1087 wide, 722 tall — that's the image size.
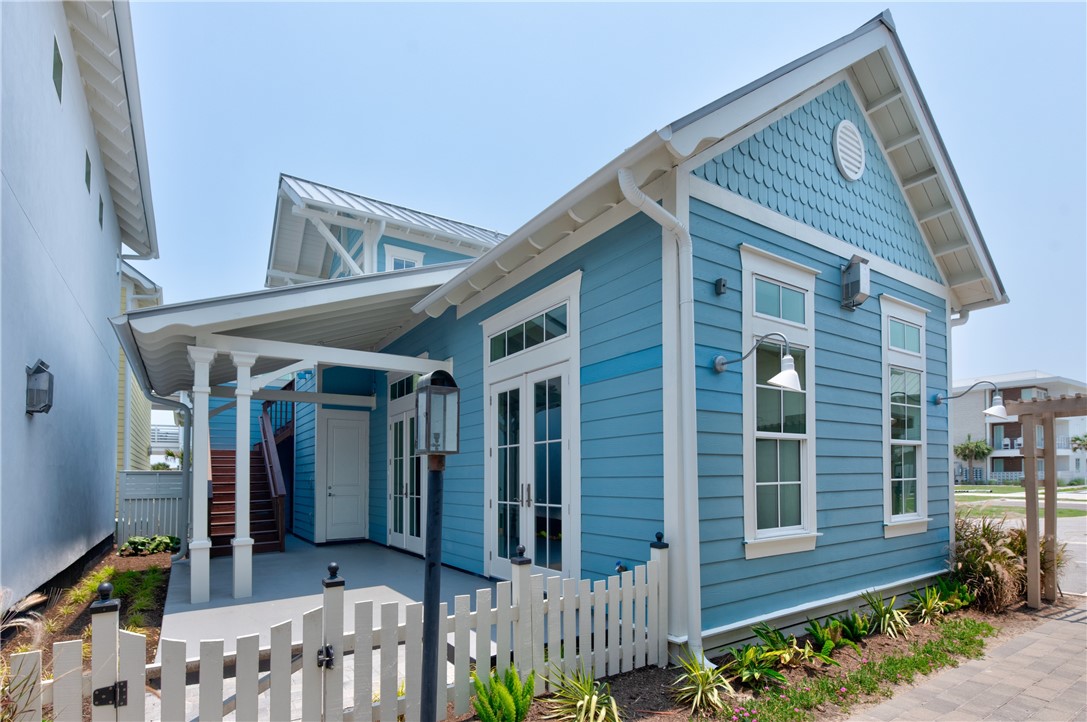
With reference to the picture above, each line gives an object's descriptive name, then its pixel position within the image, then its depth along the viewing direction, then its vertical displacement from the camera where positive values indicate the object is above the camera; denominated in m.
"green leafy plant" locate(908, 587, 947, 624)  5.66 -1.93
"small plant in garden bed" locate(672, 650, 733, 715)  3.49 -1.69
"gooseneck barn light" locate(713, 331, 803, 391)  4.12 +0.18
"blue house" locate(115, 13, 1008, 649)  4.30 +0.53
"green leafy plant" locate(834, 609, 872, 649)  4.97 -1.83
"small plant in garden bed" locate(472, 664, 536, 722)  3.13 -1.54
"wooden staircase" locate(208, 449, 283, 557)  9.20 -1.71
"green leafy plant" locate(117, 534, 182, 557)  9.34 -2.20
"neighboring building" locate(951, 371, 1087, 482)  40.62 -2.45
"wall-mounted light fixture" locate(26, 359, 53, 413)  5.36 +0.14
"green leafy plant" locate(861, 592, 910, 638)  5.17 -1.86
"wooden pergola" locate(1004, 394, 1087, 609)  6.41 -0.74
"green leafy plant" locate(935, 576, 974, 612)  6.05 -1.94
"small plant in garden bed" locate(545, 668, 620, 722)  3.26 -1.64
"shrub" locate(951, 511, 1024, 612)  6.16 -1.71
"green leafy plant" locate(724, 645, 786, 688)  3.90 -1.72
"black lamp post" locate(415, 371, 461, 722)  2.46 -0.24
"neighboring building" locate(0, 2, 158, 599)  4.85 +1.62
